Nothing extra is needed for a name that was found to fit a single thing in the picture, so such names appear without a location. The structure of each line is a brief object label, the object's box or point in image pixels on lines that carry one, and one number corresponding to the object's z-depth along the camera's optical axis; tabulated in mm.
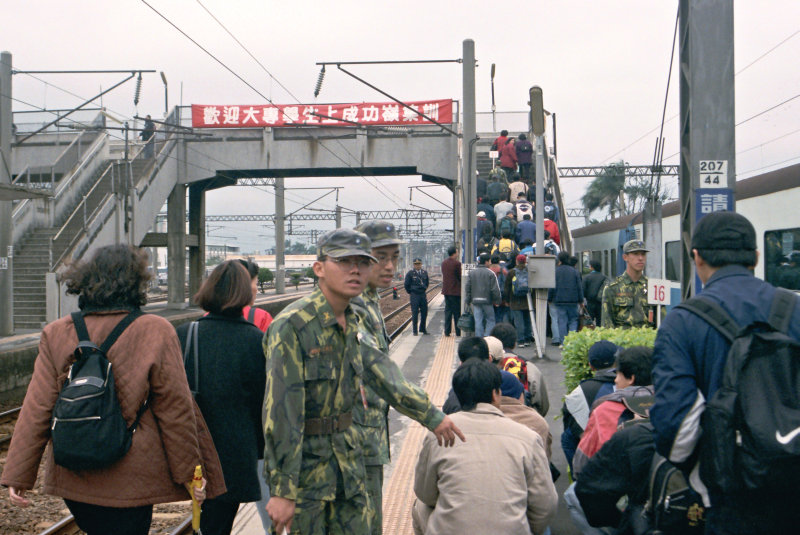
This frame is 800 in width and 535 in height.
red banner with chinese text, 24594
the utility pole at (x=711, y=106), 5297
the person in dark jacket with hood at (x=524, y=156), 20312
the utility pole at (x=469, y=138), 15406
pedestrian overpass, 22281
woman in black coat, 3672
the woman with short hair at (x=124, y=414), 2998
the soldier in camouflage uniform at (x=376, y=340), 3330
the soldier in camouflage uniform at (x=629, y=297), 7250
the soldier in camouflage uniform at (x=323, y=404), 2875
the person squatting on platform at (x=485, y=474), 3264
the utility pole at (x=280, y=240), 39469
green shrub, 5738
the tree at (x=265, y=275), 50097
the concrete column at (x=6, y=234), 17266
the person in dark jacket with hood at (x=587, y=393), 4723
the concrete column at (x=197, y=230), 30812
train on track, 10062
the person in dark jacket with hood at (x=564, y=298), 12148
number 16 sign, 6508
